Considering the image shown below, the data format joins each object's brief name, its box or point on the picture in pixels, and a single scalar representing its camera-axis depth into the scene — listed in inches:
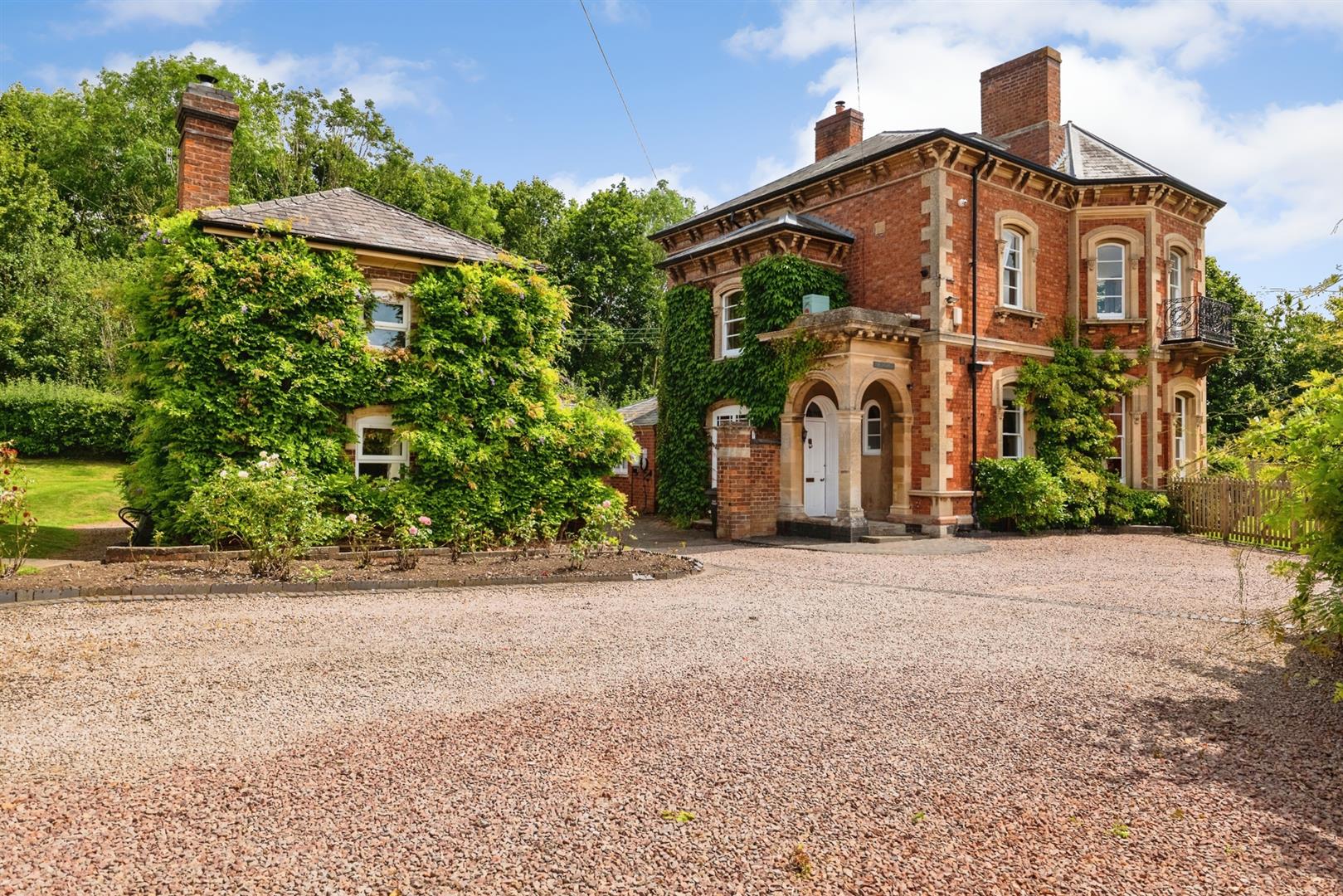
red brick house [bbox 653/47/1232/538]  672.4
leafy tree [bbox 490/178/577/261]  1688.0
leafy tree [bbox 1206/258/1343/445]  1240.8
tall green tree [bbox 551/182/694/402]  1610.5
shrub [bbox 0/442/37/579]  387.5
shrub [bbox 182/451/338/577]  401.7
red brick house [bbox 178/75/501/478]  532.7
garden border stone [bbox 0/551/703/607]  341.1
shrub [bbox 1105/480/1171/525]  743.7
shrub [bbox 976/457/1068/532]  672.4
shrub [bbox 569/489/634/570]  459.8
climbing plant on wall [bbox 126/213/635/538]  475.2
